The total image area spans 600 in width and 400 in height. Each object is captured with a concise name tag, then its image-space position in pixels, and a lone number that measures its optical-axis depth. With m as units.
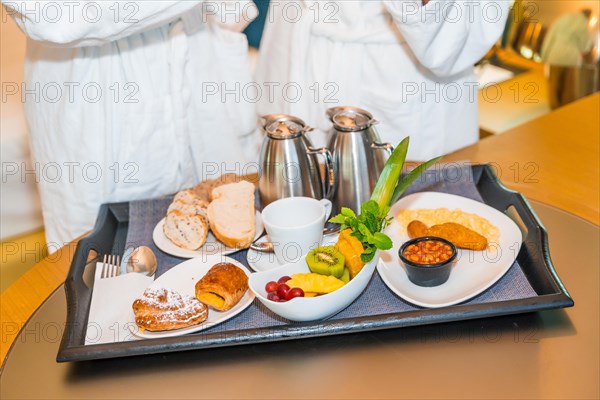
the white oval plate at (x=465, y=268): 1.16
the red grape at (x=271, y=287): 1.12
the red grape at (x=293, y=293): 1.10
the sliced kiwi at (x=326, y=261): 1.13
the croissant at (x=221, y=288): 1.15
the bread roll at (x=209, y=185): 1.48
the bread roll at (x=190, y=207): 1.39
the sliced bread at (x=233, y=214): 1.33
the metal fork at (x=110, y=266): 1.28
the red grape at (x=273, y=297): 1.12
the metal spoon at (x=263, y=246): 1.31
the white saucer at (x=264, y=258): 1.28
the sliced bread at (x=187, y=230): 1.35
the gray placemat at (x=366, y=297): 1.14
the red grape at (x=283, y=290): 1.11
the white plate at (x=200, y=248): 1.33
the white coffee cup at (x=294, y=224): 1.22
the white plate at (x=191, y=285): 1.12
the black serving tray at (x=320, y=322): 1.09
